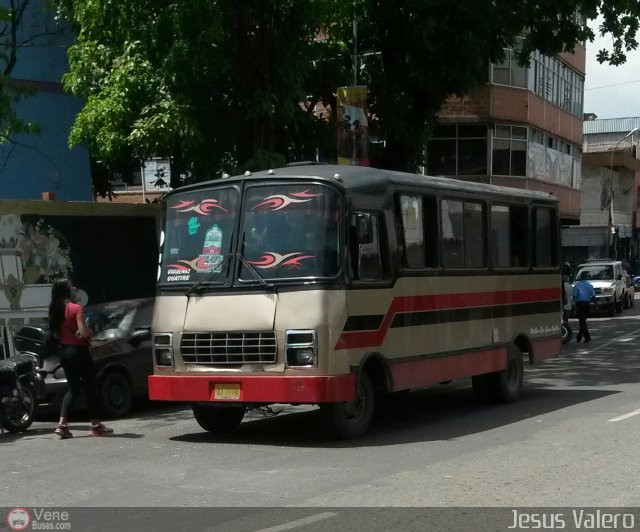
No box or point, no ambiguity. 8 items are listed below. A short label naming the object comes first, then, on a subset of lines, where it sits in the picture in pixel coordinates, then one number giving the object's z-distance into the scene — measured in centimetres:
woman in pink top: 1249
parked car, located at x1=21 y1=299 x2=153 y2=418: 1475
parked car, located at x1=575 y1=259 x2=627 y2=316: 3869
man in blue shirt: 2694
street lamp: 6000
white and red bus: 1148
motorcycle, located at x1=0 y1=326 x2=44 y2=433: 1312
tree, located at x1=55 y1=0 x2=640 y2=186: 1862
